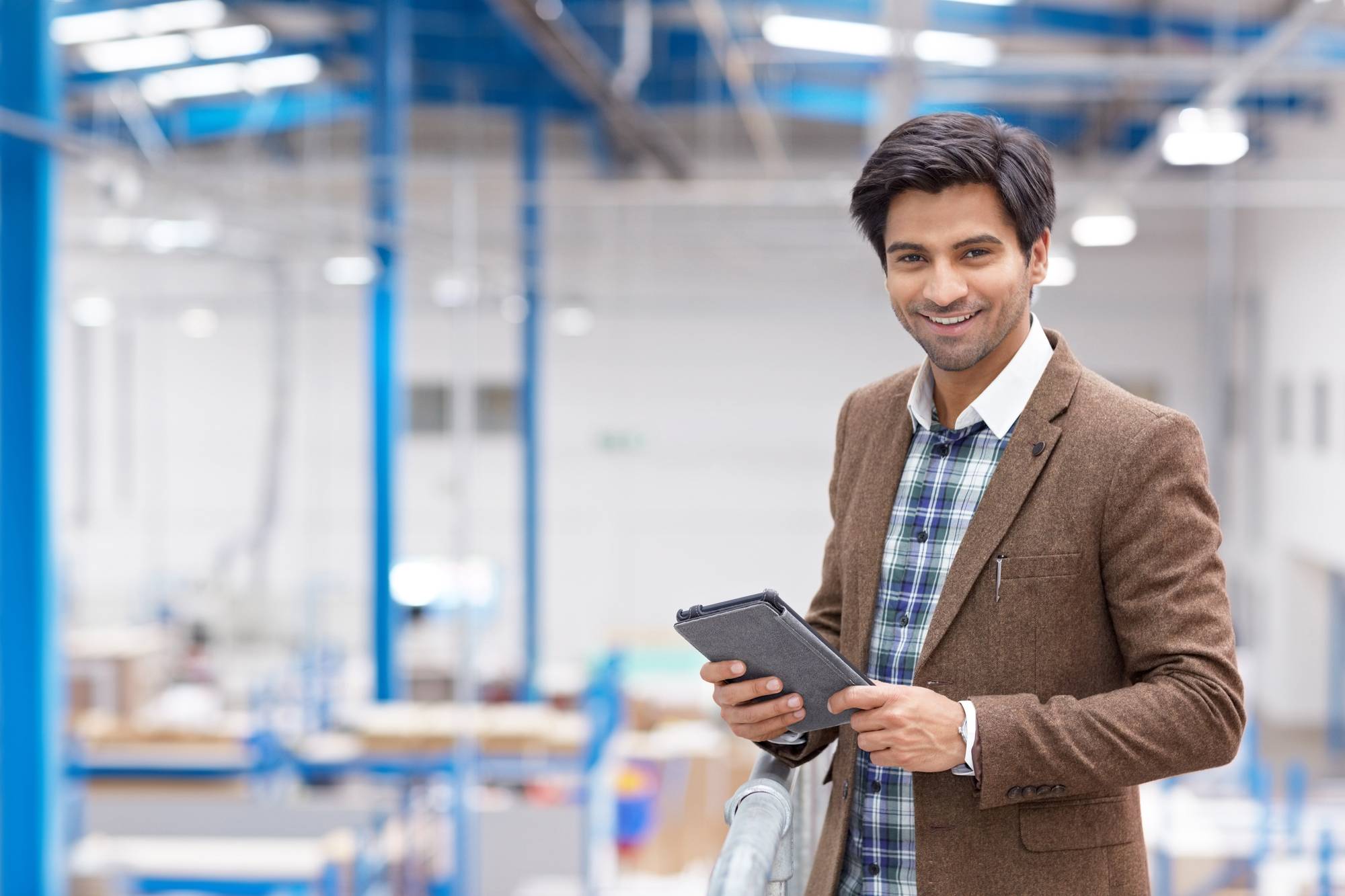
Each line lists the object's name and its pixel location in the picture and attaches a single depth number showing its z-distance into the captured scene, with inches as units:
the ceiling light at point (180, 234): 334.6
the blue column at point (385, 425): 364.2
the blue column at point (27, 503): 184.7
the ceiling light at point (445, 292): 425.6
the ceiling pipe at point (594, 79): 224.8
